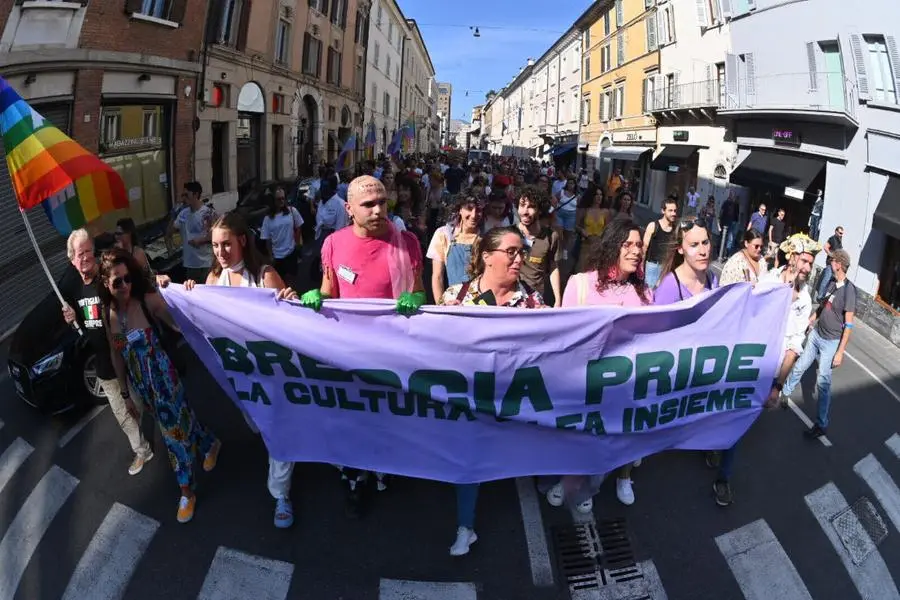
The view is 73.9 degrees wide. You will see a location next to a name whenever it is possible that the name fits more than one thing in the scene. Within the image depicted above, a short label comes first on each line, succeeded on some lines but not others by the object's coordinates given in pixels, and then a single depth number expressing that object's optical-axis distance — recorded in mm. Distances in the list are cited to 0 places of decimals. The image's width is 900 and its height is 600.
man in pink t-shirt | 3600
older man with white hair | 4109
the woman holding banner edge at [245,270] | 3734
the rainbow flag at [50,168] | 4262
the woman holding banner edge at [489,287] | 3441
